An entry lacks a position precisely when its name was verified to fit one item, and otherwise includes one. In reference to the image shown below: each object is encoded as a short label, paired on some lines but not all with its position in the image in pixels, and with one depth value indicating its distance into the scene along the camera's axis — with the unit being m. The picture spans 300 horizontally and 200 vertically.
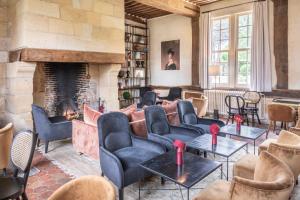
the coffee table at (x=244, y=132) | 3.57
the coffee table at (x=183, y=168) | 2.14
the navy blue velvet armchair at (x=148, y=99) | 7.14
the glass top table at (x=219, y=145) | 2.88
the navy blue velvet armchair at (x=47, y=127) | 4.22
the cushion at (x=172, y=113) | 4.32
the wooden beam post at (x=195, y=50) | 7.77
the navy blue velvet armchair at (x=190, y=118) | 4.43
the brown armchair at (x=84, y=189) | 1.45
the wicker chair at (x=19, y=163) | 2.04
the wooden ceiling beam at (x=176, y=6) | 6.41
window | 6.83
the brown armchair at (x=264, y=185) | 1.44
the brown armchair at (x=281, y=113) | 4.93
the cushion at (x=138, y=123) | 3.59
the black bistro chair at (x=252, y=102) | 6.20
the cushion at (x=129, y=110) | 3.63
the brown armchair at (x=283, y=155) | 2.19
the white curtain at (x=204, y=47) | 7.39
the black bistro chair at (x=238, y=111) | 6.07
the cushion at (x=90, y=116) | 3.67
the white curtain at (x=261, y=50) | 6.24
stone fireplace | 4.87
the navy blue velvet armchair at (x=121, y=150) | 2.58
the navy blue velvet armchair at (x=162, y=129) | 3.55
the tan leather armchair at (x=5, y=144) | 2.87
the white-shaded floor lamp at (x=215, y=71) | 6.86
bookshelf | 8.54
